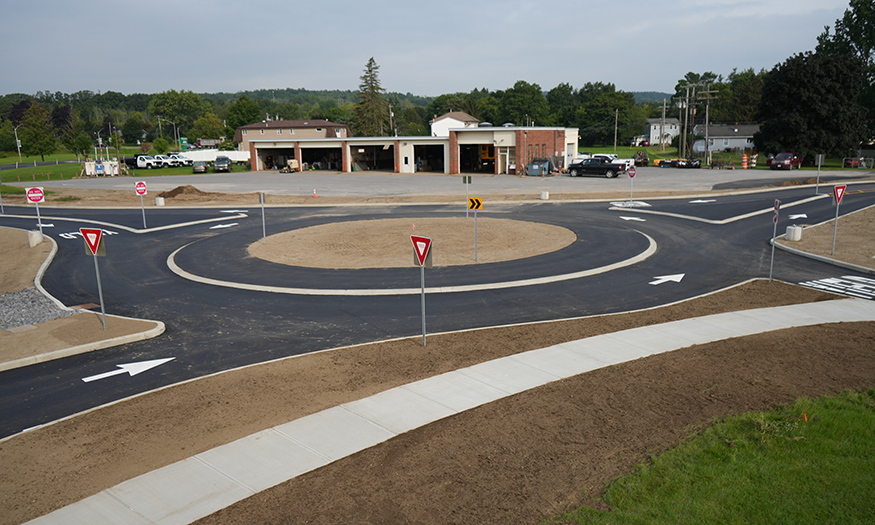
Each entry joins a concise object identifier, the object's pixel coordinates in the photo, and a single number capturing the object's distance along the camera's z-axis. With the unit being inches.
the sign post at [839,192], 777.4
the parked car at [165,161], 3316.9
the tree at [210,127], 6146.7
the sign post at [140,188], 1176.1
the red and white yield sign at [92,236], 533.4
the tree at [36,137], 3592.5
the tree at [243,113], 5625.0
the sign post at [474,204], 776.7
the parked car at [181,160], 3431.6
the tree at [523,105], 5374.0
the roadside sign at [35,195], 1045.2
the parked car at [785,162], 2405.3
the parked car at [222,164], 3058.6
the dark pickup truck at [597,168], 2251.5
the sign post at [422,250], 459.8
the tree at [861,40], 2910.9
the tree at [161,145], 3882.9
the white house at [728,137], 3833.7
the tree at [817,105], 2463.1
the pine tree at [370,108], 4662.9
